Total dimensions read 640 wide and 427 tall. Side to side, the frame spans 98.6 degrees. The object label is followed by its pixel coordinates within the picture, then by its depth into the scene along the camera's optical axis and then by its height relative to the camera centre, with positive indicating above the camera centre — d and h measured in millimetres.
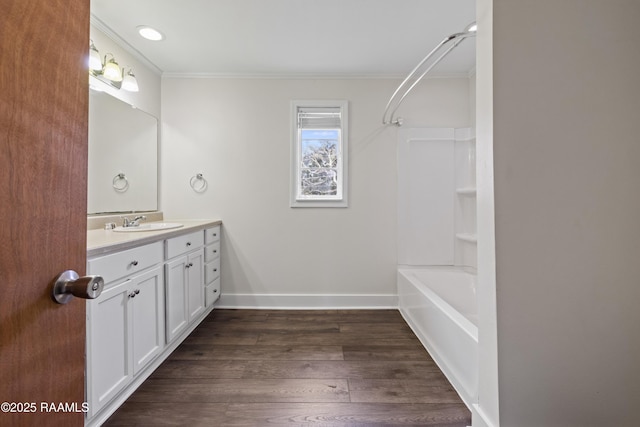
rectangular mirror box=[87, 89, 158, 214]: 1943 +483
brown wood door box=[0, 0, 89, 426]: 419 +25
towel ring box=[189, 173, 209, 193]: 2723 +327
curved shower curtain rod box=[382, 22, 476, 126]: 2619 +974
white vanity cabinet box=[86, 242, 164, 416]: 1208 -528
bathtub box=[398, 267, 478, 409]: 1455 -708
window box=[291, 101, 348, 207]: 2725 +639
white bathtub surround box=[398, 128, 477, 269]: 2738 +208
